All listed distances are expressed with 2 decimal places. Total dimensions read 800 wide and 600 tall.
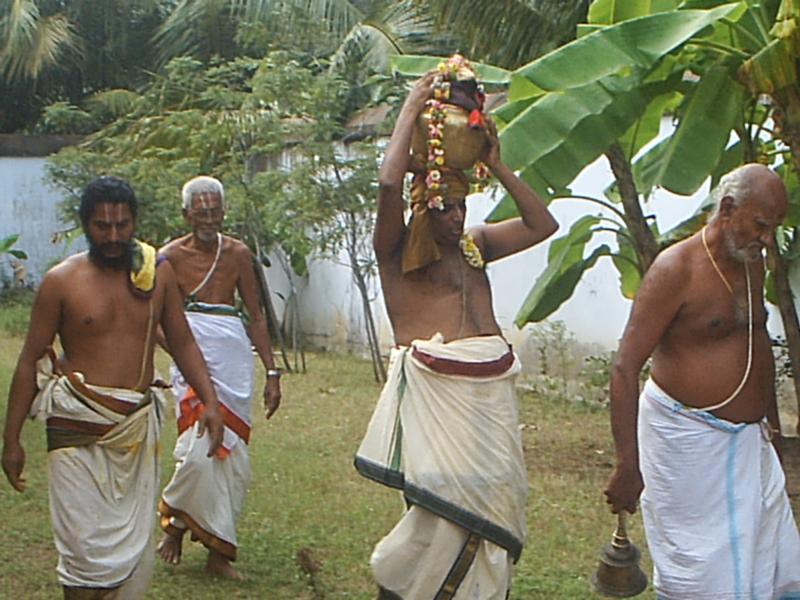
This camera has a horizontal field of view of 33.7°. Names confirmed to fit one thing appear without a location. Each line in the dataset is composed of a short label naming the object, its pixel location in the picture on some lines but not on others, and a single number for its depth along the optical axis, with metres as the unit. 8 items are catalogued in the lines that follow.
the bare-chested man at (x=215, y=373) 6.63
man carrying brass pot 4.38
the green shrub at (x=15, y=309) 18.83
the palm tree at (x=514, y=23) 9.87
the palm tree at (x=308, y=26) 18.62
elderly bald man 4.46
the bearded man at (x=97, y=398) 4.96
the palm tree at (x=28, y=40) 24.23
